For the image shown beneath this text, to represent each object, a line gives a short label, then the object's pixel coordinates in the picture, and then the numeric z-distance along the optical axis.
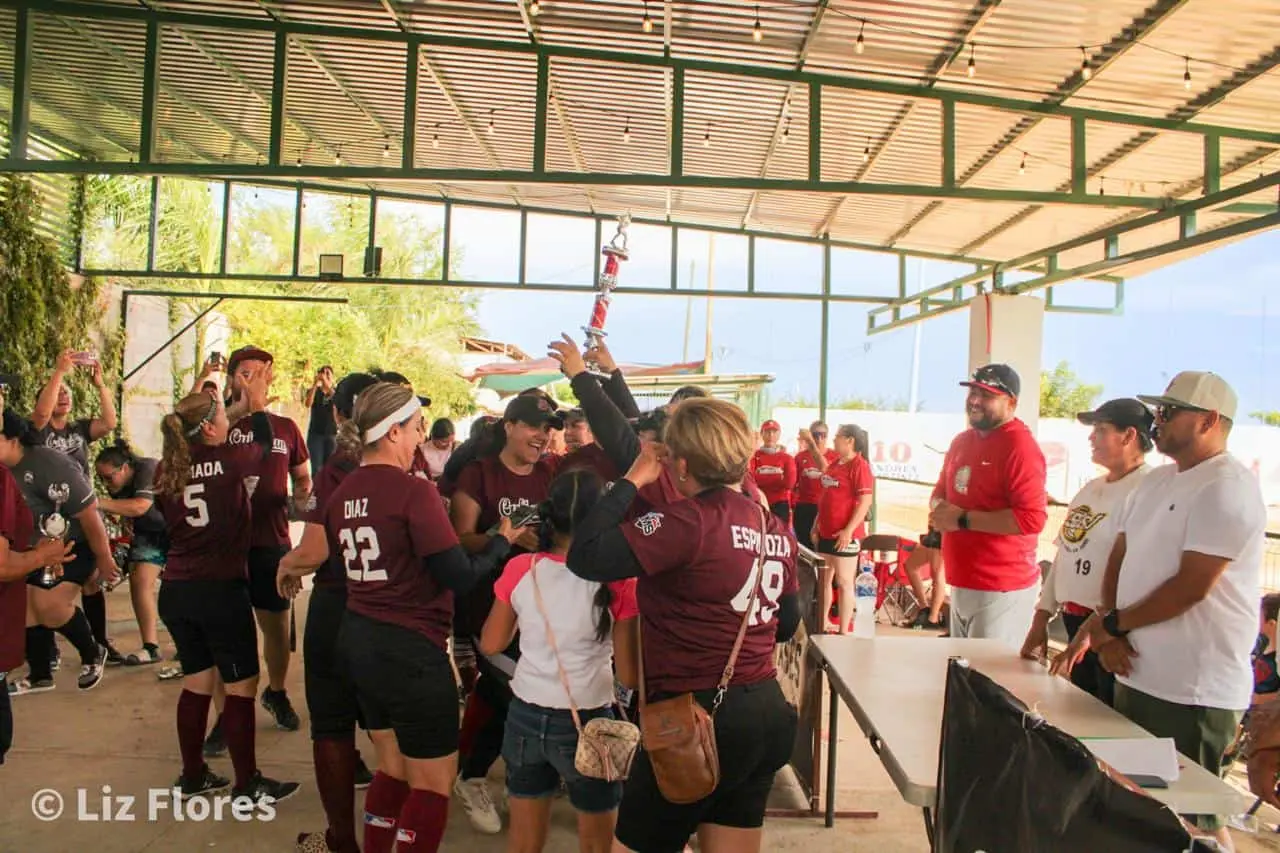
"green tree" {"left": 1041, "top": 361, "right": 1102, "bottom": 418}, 36.06
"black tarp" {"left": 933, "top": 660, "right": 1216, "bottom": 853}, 1.30
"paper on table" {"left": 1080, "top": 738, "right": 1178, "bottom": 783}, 2.29
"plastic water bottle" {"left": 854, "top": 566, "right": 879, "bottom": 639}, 3.85
